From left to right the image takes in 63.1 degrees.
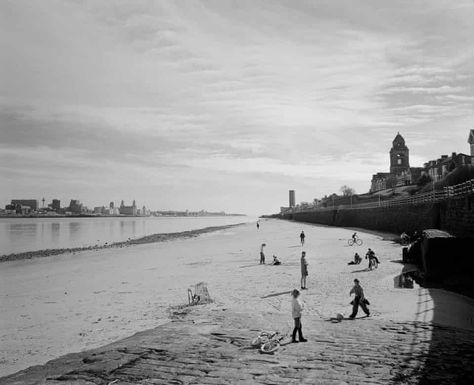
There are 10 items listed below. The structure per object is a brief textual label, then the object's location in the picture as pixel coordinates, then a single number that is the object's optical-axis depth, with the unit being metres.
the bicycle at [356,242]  36.08
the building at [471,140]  73.06
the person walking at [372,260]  22.28
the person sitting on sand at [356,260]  24.78
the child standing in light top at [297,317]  10.18
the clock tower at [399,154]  130.25
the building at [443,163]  76.92
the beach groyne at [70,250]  39.72
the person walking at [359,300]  12.70
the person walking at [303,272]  18.12
